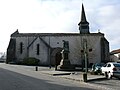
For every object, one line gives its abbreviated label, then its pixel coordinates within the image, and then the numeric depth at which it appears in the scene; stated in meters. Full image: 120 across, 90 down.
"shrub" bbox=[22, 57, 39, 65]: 22.87
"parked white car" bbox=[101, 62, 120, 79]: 8.78
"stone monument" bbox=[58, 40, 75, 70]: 15.12
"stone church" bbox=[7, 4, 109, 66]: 24.20
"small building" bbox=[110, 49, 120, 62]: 29.43
